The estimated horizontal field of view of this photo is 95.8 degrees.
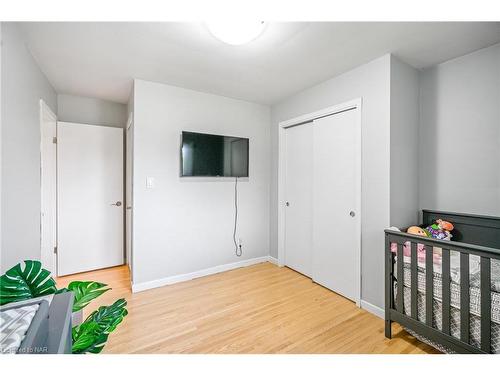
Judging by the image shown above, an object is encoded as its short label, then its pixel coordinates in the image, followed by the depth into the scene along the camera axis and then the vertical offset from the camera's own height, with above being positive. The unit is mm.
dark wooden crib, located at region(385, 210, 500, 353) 1286 -613
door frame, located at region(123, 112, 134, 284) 2457 +25
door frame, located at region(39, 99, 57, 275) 2216 +67
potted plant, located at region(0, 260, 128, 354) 839 -460
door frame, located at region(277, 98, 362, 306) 2145 +299
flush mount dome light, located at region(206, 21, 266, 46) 1398 +1006
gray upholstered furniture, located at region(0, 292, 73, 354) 529 -365
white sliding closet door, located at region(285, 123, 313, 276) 2791 -132
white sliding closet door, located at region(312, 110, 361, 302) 2205 -160
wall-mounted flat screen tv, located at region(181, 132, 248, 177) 2648 +400
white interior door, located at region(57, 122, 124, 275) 2855 -132
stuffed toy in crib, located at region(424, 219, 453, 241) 1891 -358
